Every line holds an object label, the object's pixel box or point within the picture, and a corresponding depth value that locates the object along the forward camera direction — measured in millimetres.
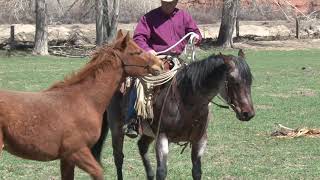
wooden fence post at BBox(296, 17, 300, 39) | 41784
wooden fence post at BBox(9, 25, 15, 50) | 36119
